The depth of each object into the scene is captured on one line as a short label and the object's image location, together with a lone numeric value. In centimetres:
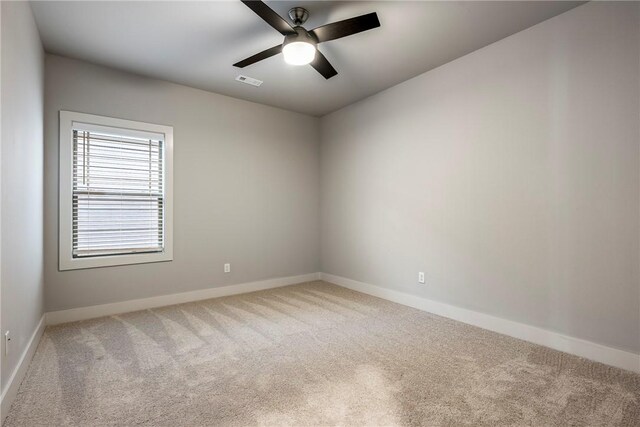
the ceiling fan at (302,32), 216
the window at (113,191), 325
